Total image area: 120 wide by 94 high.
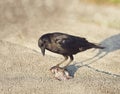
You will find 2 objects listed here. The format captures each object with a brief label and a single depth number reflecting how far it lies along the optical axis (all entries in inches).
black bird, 488.7
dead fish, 490.0
